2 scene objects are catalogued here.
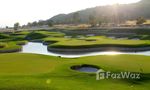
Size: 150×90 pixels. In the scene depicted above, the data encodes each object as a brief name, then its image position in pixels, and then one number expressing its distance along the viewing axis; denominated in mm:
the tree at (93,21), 77794
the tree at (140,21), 65864
